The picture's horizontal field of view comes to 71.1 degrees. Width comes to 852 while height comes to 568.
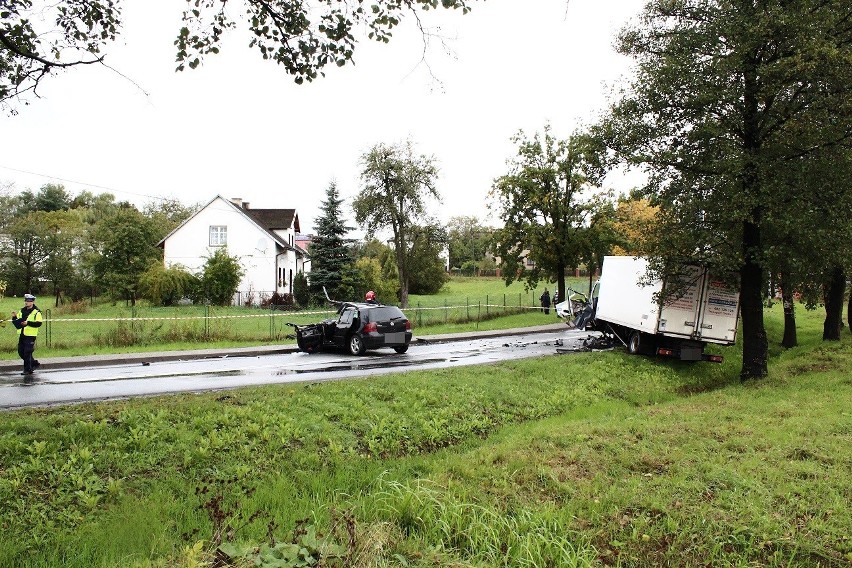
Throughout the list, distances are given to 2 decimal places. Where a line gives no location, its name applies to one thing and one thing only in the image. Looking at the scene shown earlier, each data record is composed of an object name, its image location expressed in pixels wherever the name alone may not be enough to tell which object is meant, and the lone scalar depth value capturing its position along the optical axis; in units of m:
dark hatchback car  18.62
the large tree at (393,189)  39.31
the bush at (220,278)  38.22
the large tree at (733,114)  11.55
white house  45.53
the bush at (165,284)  37.50
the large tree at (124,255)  40.44
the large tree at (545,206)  34.09
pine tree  41.88
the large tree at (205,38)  6.59
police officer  13.92
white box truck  15.78
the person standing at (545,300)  37.65
